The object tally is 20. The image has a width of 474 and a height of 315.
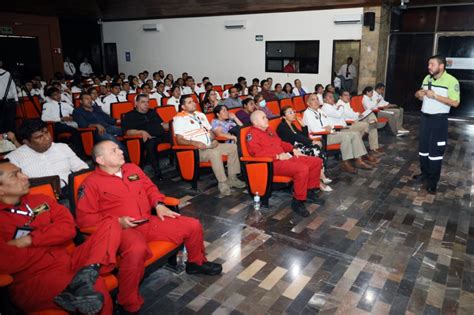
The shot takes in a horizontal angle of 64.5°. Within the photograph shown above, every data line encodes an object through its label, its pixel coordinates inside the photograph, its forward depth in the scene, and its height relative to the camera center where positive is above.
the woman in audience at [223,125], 5.01 -0.74
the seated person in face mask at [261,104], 6.17 -0.56
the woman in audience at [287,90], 8.66 -0.46
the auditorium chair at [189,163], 4.38 -1.07
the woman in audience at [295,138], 4.40 -0.79
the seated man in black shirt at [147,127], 4.99 -0.76
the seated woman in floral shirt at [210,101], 6.18 -0.50
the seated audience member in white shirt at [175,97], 7.01 -0.49
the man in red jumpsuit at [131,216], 2.14 -0.93
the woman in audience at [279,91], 8.50 -0.48
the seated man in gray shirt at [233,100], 6.49 -0.51
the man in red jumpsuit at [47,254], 1.83 -0.94
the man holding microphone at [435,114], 4.10 -0.51
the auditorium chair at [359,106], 6.92 -0.66
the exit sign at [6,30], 11.70 +1.25
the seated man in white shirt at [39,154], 3.03 -0.67
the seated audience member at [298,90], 9.23 -0.49
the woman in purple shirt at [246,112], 5.56 -0.61
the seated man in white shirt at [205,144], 4.40 -0.87
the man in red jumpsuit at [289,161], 3.80 -0.94
